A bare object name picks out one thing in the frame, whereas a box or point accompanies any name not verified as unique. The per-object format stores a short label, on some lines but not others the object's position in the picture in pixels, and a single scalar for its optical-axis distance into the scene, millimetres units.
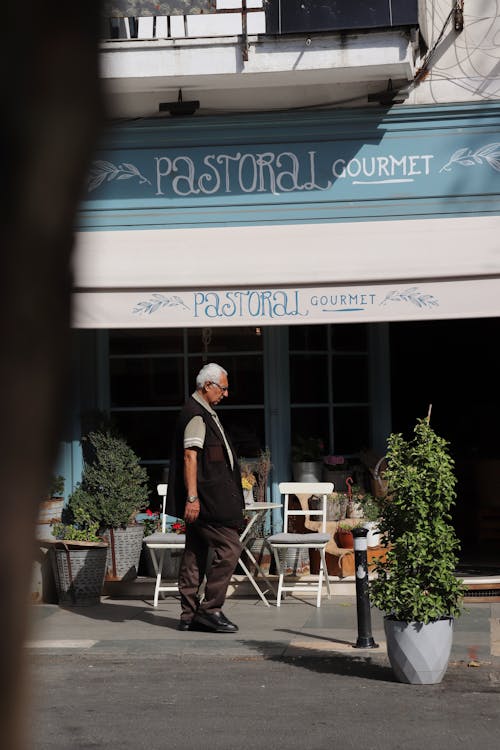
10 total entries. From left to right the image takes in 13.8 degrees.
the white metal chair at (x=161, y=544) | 16694
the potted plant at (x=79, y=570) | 17080
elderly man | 14608
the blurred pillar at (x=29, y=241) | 2080
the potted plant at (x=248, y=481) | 18382
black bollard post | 13451
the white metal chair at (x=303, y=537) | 16335
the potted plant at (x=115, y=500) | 18210
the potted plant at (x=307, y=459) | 18728
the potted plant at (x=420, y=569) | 11810
